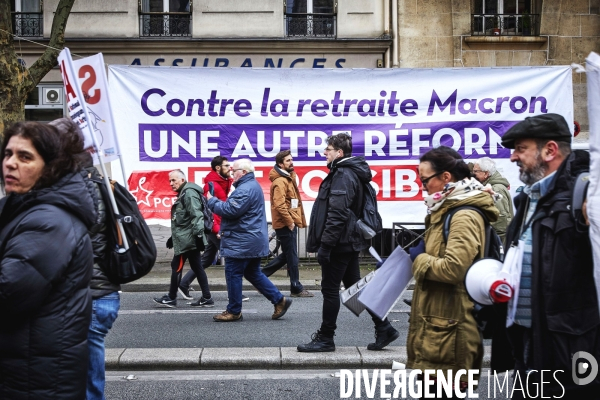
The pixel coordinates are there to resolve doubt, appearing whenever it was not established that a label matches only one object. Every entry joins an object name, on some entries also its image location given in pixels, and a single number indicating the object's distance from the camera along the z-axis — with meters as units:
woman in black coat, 2.77
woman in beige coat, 3.83
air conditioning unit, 18.30
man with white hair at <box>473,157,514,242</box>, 8.03
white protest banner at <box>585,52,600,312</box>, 2.78
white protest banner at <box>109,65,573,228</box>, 12.13
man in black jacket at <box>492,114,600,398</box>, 3.04
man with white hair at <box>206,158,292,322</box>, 7.96
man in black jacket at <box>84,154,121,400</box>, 4.03
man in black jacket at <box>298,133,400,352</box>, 6.46
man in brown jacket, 9.63
